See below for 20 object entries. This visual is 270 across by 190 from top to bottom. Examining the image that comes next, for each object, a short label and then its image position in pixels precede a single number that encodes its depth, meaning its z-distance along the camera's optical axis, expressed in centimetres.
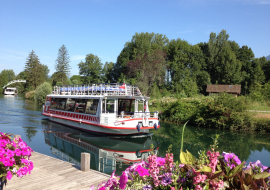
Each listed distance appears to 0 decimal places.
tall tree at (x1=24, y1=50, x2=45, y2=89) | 7700
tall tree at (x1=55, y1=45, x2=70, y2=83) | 7050
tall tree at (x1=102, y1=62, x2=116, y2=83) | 6176
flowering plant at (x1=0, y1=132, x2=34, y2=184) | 392
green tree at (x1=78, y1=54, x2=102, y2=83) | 6681
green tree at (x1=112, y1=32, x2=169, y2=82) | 5272
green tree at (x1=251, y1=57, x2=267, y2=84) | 4917
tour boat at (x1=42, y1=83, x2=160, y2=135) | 1658
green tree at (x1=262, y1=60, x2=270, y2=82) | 5246
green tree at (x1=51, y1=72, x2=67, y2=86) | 7031
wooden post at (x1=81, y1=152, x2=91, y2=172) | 762
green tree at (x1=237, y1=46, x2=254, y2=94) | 5088
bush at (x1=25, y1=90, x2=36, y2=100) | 5827
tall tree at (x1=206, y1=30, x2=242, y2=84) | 5069
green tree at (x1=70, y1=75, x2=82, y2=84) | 10469
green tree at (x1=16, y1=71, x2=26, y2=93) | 9376
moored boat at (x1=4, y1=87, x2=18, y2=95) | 7632
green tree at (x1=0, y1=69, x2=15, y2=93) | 11308
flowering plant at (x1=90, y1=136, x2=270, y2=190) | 232
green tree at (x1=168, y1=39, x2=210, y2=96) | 5088
